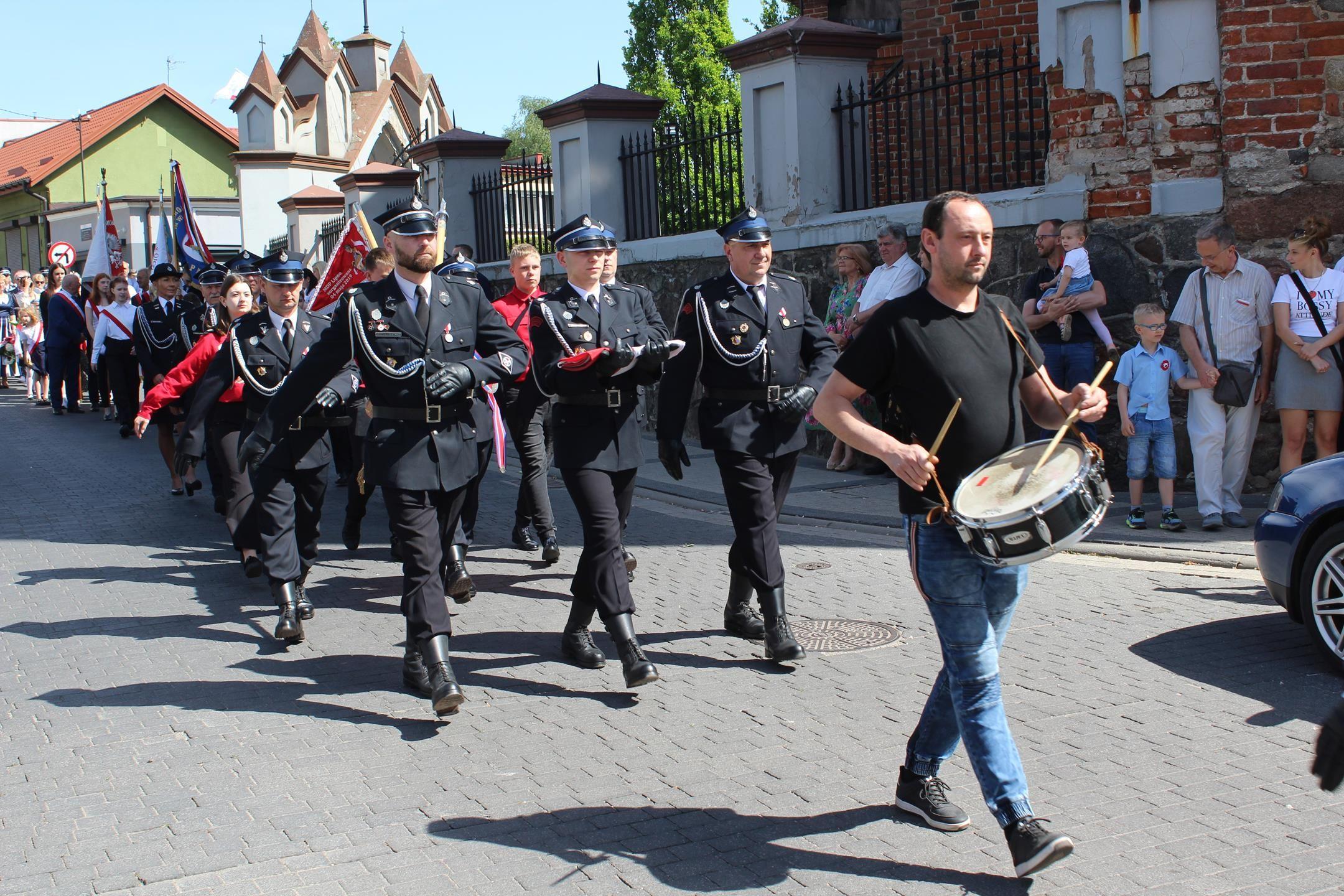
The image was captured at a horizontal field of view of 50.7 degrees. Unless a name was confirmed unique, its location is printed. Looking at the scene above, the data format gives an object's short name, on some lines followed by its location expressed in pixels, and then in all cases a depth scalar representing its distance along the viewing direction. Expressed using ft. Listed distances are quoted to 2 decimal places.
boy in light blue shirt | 30.86
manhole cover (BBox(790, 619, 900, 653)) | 22.16
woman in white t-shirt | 30.12
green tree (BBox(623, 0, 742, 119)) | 143.84
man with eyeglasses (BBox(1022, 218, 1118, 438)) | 33.55
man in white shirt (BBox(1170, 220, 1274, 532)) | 30.91
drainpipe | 186.50
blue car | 19.84
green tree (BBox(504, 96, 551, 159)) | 363.76
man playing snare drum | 13.62
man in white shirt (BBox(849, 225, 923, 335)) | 35.91
